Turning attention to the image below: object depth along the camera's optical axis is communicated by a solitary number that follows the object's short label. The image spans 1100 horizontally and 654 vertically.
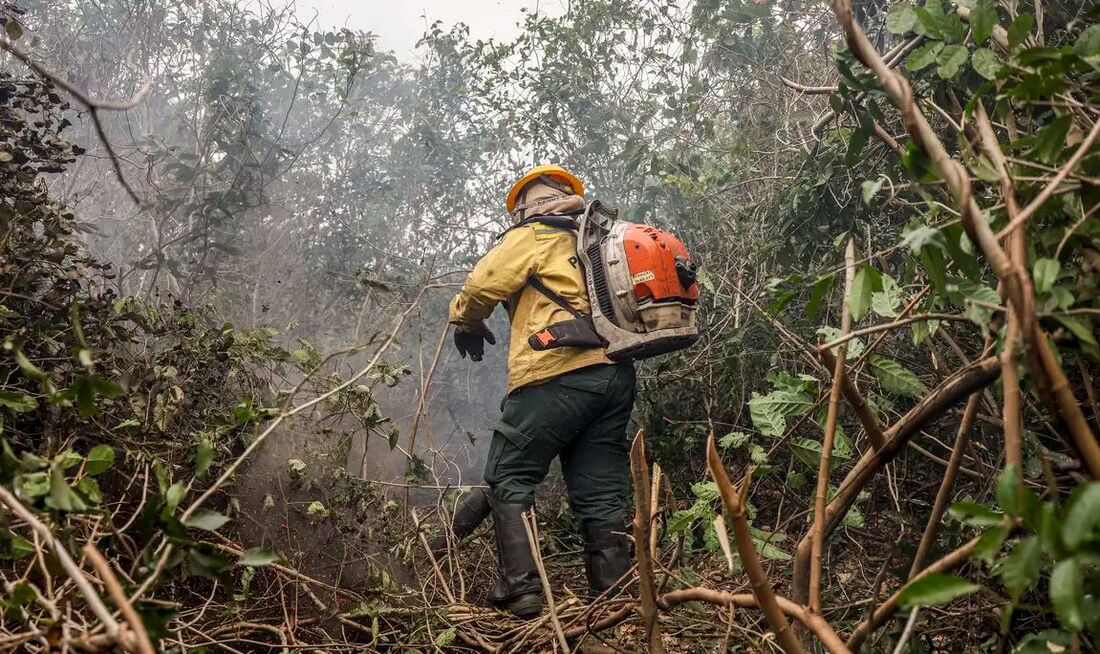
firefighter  3.60
